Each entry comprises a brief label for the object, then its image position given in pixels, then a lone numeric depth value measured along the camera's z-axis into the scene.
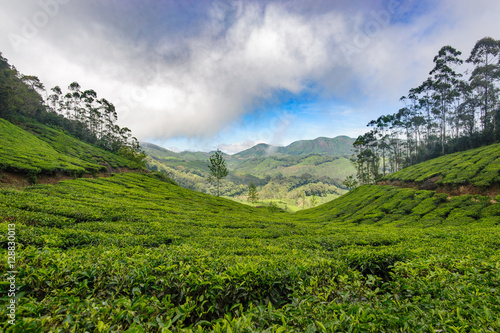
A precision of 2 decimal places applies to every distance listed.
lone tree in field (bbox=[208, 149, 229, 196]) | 53.73
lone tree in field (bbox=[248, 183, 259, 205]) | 73.29
